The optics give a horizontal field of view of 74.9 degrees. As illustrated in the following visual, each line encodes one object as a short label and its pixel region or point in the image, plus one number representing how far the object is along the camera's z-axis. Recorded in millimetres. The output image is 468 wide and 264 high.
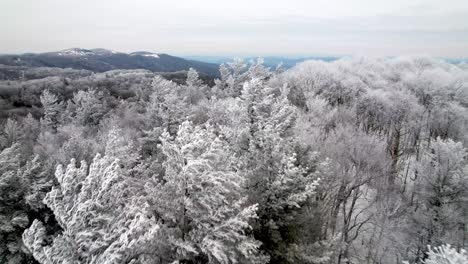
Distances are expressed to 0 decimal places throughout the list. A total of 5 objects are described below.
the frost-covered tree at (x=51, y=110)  36062
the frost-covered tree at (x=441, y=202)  15891
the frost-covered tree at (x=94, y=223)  6703
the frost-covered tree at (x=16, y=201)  11219
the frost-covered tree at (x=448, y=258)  7277
